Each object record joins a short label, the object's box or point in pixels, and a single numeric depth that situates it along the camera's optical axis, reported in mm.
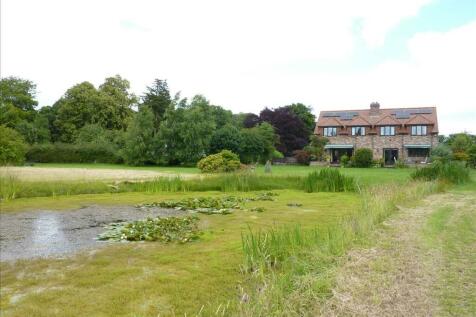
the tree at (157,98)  47594
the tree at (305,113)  60250
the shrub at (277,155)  43769
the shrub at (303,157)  41656
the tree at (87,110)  51938
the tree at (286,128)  49475
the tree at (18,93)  49750
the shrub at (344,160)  38772
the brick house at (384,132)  43250
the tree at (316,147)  41438
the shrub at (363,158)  36562
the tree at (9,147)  26297
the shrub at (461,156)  33062
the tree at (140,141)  37156
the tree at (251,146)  40250
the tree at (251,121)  52219
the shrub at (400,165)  34812
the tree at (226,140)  39781
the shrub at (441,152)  33562
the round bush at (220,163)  23562
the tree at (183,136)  37406
